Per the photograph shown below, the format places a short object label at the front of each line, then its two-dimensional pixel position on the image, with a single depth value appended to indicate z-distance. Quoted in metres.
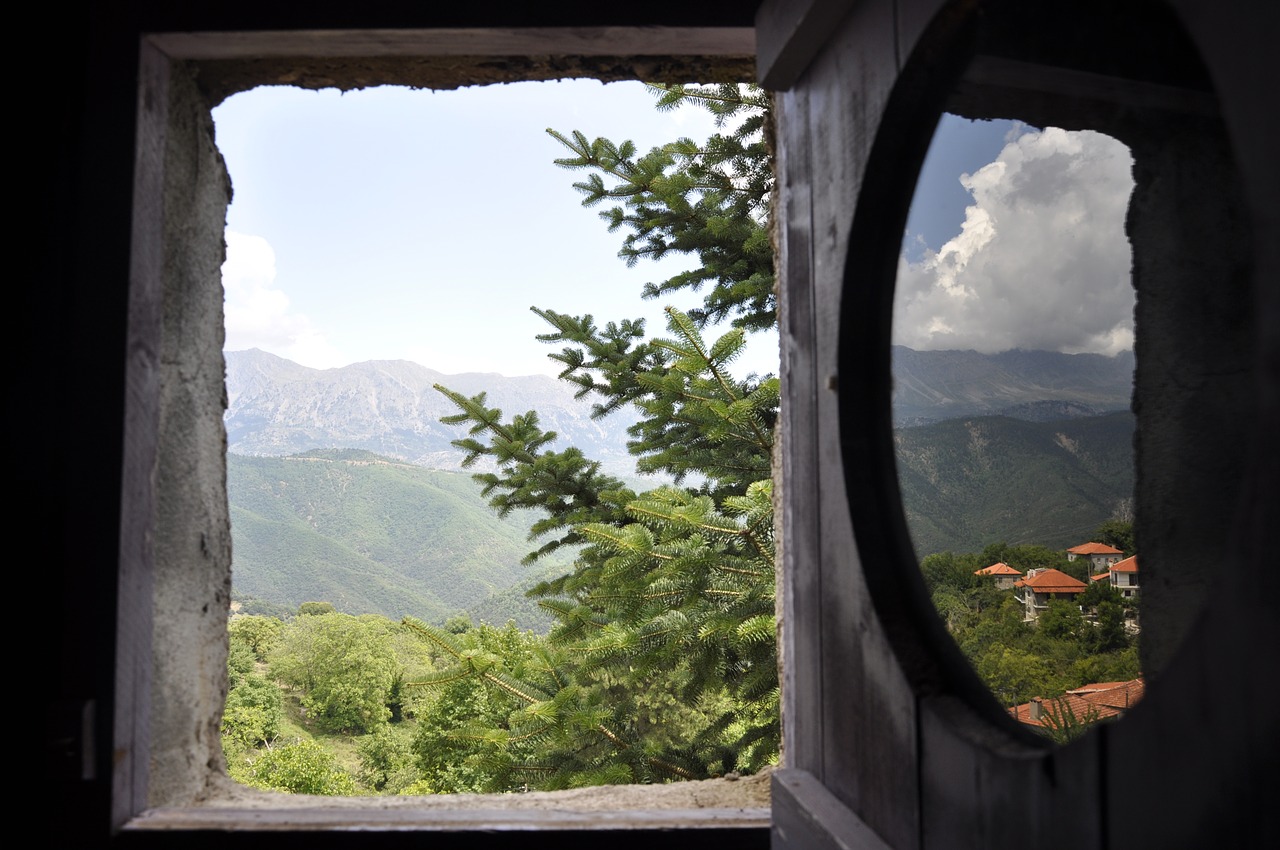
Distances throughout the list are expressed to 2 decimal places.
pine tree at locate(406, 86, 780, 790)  2.64
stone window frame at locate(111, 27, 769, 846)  1.13
